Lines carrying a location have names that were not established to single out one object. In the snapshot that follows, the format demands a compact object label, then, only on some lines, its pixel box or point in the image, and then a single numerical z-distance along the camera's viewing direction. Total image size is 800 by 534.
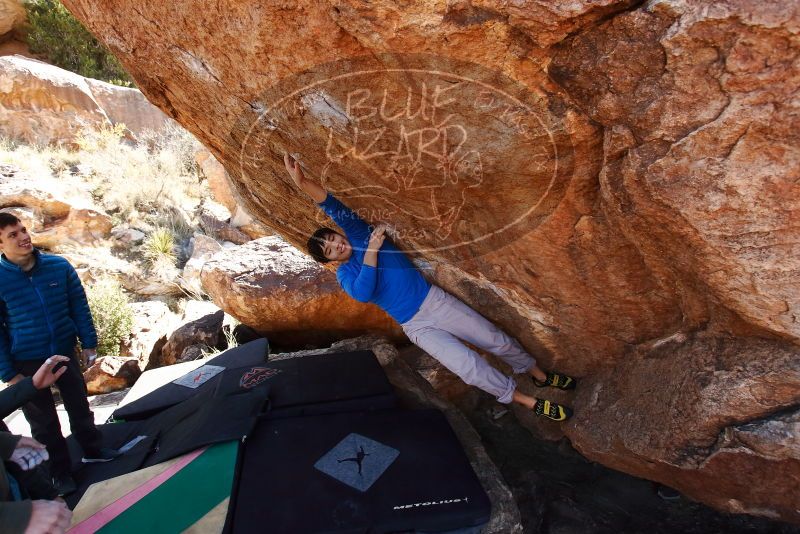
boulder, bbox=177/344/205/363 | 4.33
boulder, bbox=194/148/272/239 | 8.11
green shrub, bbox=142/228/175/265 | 6.35
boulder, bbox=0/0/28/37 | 11.02
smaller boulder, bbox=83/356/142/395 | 4.00
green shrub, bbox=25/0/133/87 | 11.34
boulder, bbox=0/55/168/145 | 7.97
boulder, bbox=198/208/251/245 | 7.32
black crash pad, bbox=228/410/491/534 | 1.85
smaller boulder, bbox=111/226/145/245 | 6.64
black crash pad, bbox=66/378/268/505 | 2.38
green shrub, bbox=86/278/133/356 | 4.49
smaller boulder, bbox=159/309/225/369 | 4.57
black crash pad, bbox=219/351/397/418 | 2.62
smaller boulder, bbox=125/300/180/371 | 4.61
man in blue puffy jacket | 2.36
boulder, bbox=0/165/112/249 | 5.78
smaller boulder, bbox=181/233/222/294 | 5.98
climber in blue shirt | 2.53
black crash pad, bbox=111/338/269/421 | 3.10
